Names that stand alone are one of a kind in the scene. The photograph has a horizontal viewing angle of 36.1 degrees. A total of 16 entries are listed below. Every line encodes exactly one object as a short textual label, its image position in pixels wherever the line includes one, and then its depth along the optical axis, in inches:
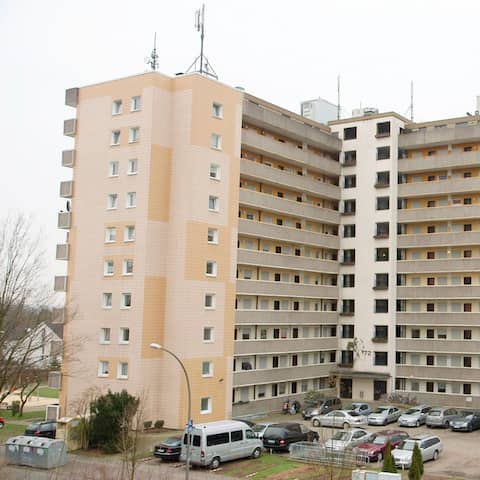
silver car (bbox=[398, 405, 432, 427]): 2276.1
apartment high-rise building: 2145.7
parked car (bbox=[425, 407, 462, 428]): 2260.1
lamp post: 1319.1
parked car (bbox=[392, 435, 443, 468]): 1633.0
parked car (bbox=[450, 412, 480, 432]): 2202.3
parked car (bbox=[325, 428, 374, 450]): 1690.9
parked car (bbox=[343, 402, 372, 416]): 2350.4
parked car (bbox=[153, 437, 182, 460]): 1669.5
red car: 1674.5
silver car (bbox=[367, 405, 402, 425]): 2284.7
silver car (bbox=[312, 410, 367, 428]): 2202.3
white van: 1614.2
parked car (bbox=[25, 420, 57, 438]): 1930.4
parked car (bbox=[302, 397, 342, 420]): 2364.2
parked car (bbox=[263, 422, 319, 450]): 1782.7
